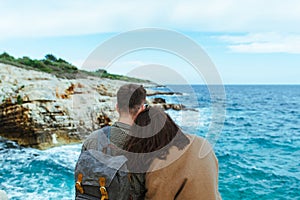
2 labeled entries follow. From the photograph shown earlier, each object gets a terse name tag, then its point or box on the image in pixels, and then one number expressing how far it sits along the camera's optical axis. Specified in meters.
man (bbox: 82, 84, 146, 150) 2.01
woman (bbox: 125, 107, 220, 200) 1.85
